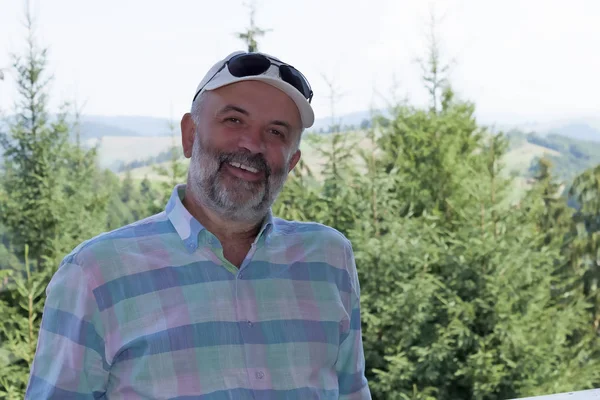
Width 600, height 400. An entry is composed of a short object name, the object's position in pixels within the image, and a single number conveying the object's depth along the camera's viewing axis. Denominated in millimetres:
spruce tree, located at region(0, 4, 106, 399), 3969
